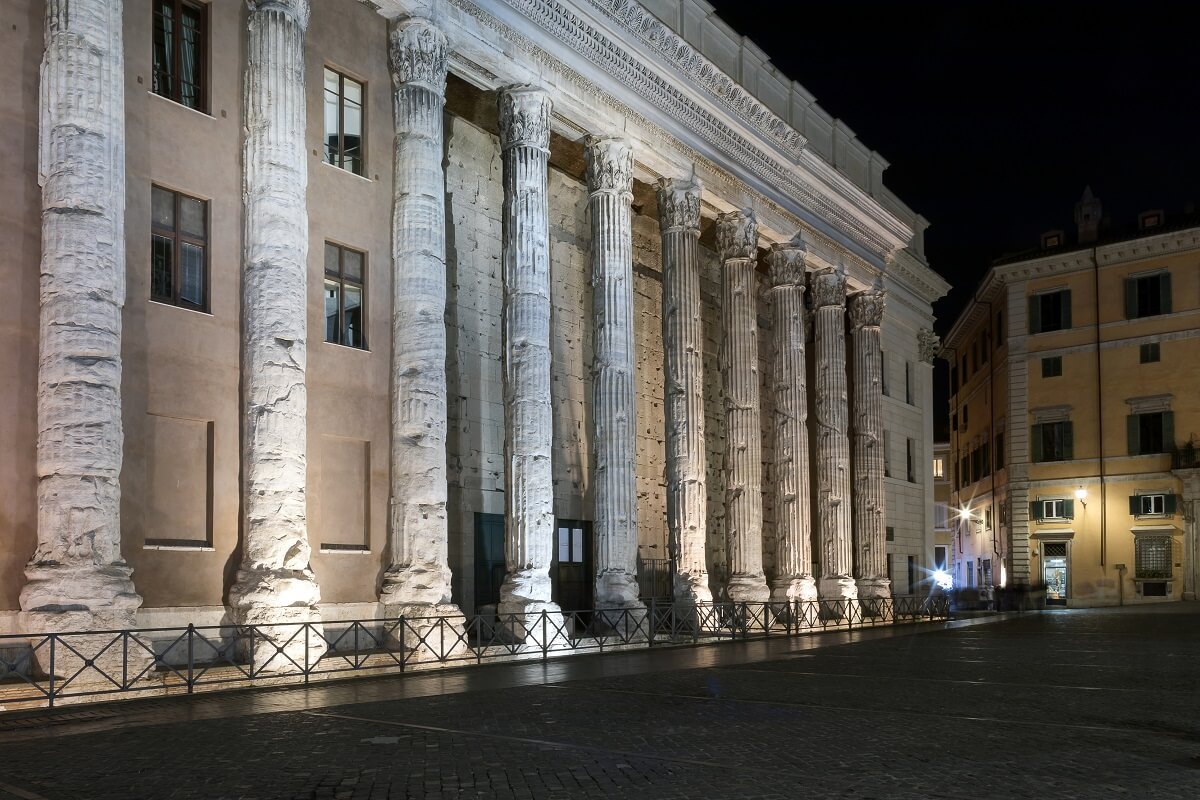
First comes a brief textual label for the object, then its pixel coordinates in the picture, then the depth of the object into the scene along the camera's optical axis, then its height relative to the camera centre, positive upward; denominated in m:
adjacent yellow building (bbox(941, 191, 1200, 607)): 42.34 +2.81
